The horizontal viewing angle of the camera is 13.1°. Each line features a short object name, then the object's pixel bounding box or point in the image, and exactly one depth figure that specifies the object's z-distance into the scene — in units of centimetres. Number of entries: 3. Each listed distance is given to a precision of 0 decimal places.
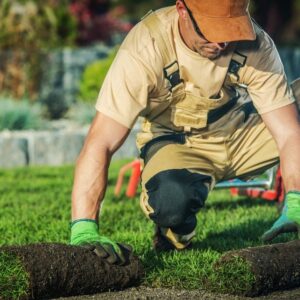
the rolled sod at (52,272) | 574
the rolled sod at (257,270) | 597
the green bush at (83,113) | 1499
